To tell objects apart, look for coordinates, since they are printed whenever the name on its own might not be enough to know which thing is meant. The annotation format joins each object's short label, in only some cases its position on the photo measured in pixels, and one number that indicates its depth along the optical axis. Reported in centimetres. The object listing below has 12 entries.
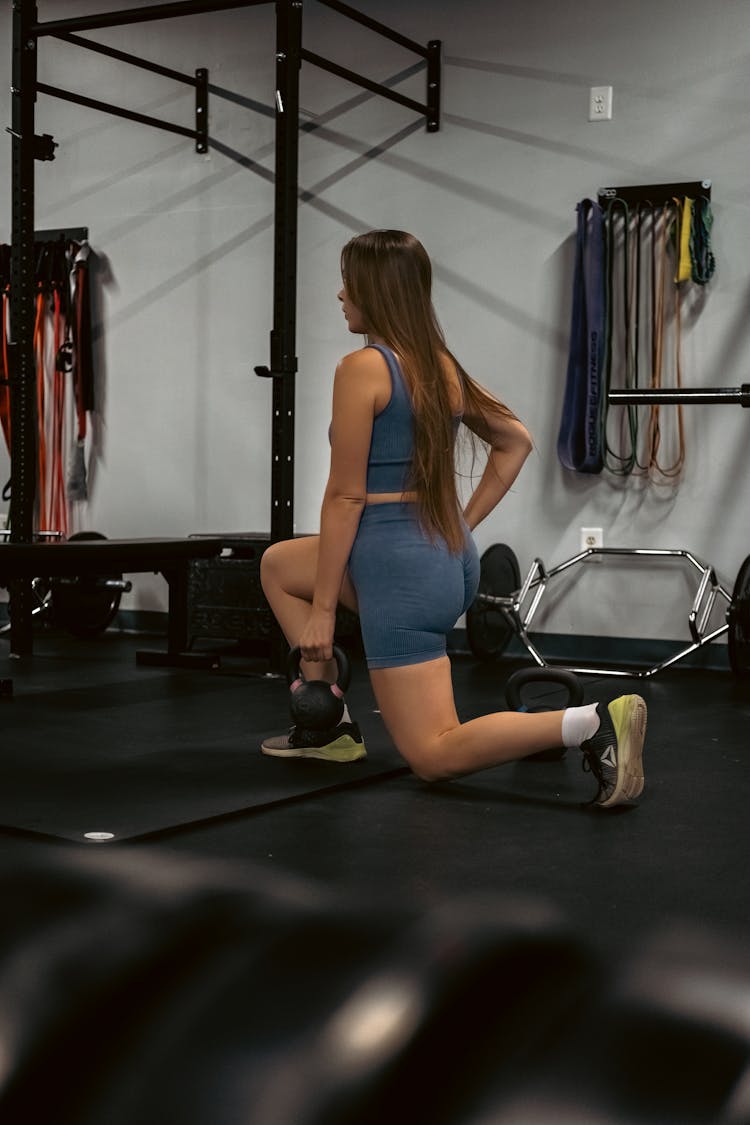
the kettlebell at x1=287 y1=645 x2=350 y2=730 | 299
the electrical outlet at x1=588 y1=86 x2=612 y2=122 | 530
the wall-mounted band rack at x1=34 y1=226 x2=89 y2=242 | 637
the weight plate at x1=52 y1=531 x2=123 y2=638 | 596
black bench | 411
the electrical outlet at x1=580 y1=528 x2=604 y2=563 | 540
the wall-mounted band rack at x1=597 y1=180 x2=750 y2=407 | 462
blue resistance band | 521
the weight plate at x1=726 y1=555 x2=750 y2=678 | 456
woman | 273
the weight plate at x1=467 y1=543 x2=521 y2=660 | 525
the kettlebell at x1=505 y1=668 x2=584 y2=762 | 309
